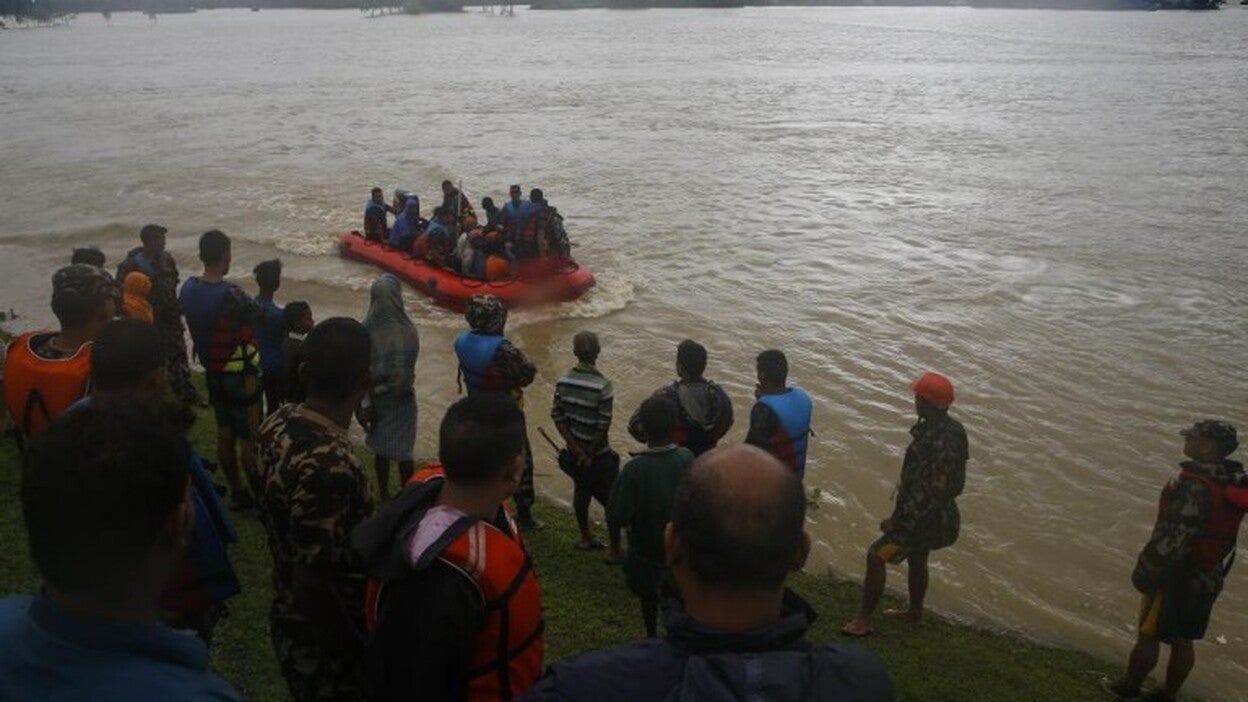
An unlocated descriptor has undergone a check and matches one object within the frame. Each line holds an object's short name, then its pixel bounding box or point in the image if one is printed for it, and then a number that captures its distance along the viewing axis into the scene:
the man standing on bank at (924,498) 5.31
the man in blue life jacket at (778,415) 5.53
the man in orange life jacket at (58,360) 4.10
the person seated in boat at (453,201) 14.70
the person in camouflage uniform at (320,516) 3.06
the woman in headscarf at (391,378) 6.34
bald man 1.73
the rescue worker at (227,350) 6.10
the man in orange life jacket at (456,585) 2.43
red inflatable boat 13.70
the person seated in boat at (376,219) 16.14
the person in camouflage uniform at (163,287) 7.38
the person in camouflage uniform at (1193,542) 4.84
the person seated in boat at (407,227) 15.36
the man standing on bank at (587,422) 5.97
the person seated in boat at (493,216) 14.11
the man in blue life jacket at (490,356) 6.09
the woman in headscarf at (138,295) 6.41
